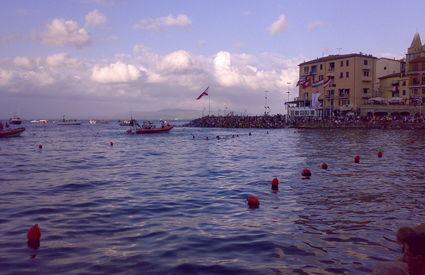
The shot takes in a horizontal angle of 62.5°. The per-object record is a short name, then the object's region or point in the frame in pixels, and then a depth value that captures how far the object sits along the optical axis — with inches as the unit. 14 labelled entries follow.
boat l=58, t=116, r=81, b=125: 5674.2
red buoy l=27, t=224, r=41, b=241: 326.0
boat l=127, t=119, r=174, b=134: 2659.9
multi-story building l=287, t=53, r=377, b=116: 2945.4
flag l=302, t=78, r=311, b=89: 2461.4
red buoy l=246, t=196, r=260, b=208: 454.6
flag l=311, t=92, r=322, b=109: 2689.5
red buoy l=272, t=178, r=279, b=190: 577.1
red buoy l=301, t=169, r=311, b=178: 697.0
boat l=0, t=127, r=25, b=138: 1983.8
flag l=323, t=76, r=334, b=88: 2483.0
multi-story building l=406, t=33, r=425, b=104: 2682.1
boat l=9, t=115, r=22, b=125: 5093.5
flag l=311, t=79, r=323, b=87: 2468.0
